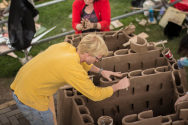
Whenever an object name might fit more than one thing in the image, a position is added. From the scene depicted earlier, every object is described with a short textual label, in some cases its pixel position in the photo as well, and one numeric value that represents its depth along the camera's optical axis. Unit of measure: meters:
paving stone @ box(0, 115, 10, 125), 4.51
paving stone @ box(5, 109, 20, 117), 4.66
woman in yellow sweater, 2.76
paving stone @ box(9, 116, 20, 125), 4.51
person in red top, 4.39
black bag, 4.61
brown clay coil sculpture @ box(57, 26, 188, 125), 3.31
